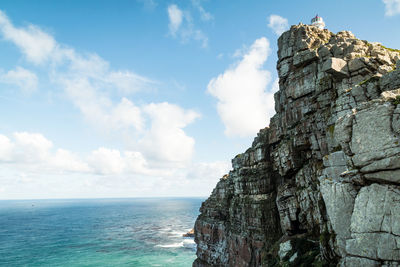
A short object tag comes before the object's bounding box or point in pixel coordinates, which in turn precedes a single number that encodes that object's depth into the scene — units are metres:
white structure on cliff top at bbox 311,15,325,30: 64.31
